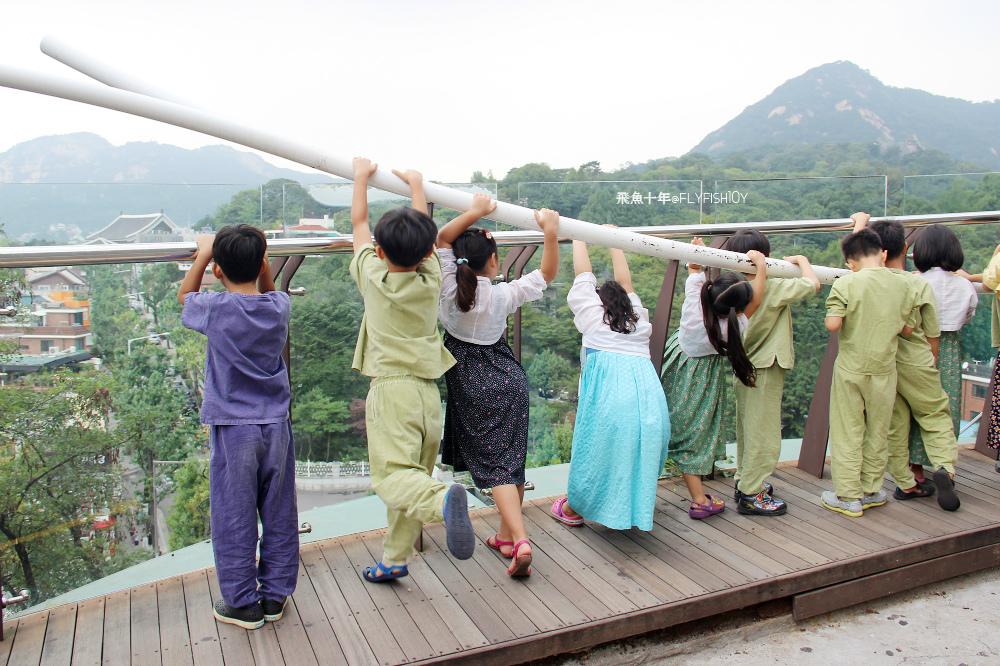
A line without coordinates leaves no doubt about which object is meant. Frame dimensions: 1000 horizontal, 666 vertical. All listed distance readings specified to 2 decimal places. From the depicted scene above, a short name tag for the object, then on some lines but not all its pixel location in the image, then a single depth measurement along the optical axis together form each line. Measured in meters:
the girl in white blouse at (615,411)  2.32
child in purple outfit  1.72
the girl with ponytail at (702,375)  2.58
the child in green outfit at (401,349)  1.78
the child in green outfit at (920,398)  2.77
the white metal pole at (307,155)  1.53
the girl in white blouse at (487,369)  2.08
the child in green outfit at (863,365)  2.66
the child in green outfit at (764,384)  2.68
